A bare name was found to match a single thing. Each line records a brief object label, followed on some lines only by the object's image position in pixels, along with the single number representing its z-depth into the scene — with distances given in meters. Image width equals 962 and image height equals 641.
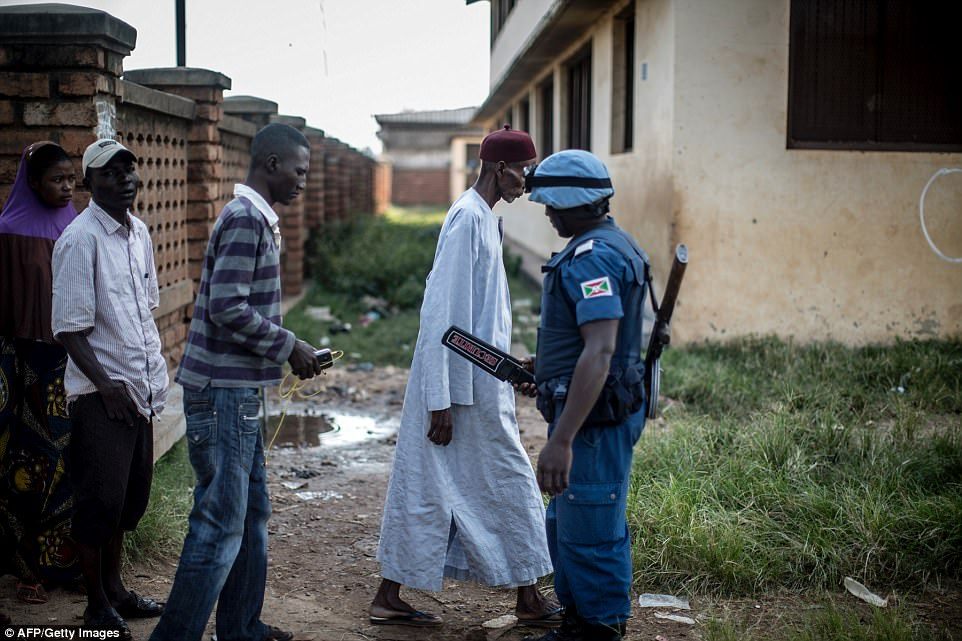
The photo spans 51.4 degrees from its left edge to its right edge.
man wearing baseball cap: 3.47
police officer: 3.26
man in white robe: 3.80
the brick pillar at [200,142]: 7.23
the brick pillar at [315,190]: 16.02
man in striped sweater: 3.14
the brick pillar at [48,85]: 4.61
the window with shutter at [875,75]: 8.83
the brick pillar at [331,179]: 18.42
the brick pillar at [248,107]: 10.08
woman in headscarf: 3.88
